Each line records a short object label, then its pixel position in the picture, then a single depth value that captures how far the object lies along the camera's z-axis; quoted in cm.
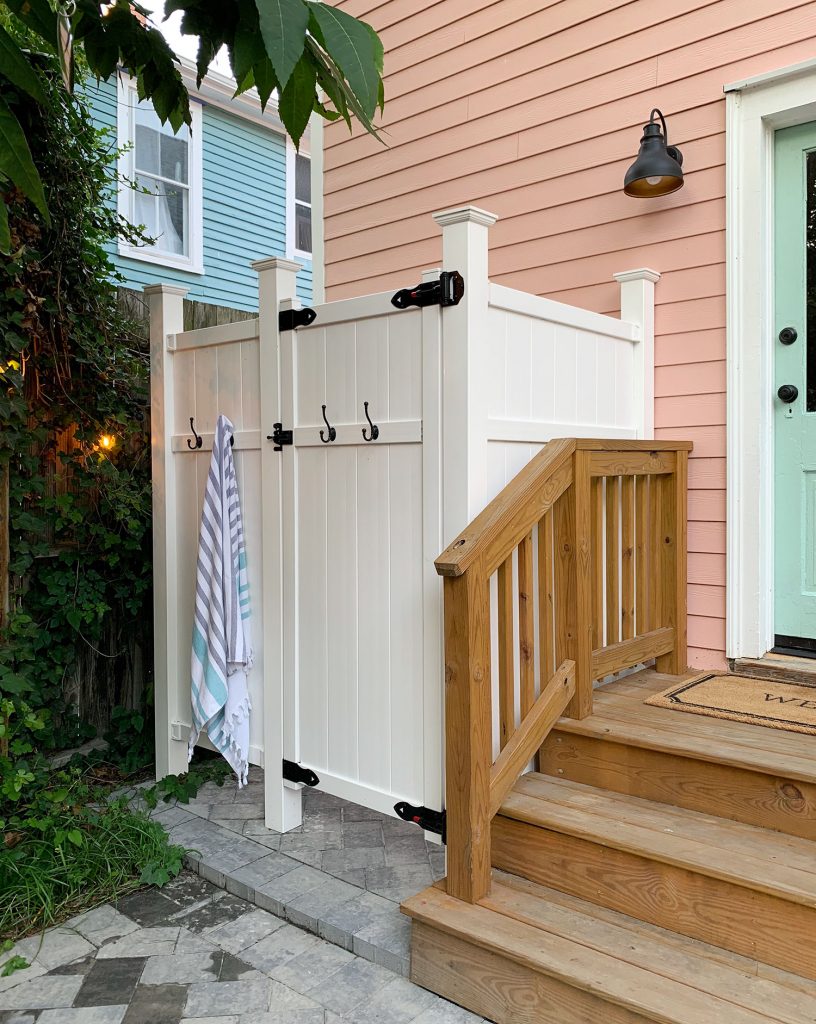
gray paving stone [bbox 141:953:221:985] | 205
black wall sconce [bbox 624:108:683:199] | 296
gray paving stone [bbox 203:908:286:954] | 220
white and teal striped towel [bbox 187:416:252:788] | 282
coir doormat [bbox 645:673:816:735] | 232
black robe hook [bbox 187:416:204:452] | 310
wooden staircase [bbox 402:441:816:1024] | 173
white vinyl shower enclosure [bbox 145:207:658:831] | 227
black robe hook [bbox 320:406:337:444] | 257
